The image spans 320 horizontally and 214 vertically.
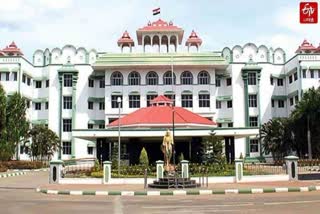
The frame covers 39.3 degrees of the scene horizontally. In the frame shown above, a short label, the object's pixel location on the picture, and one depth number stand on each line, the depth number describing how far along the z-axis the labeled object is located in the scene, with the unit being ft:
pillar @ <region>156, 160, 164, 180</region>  81.07
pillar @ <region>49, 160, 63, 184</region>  81.35
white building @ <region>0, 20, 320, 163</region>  176.76
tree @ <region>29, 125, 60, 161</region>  162.81
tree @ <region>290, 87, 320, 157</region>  142.31
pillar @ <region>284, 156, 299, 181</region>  81.64
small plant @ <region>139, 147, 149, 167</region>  106.11
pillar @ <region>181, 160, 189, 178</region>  81.61
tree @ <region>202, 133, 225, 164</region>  103.72
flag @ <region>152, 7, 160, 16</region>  190.29
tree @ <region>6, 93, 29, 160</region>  141.79
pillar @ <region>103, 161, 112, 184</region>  81.20
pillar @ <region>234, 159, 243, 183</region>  81.82
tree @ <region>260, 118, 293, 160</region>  158.26
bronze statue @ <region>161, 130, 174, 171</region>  89.48
